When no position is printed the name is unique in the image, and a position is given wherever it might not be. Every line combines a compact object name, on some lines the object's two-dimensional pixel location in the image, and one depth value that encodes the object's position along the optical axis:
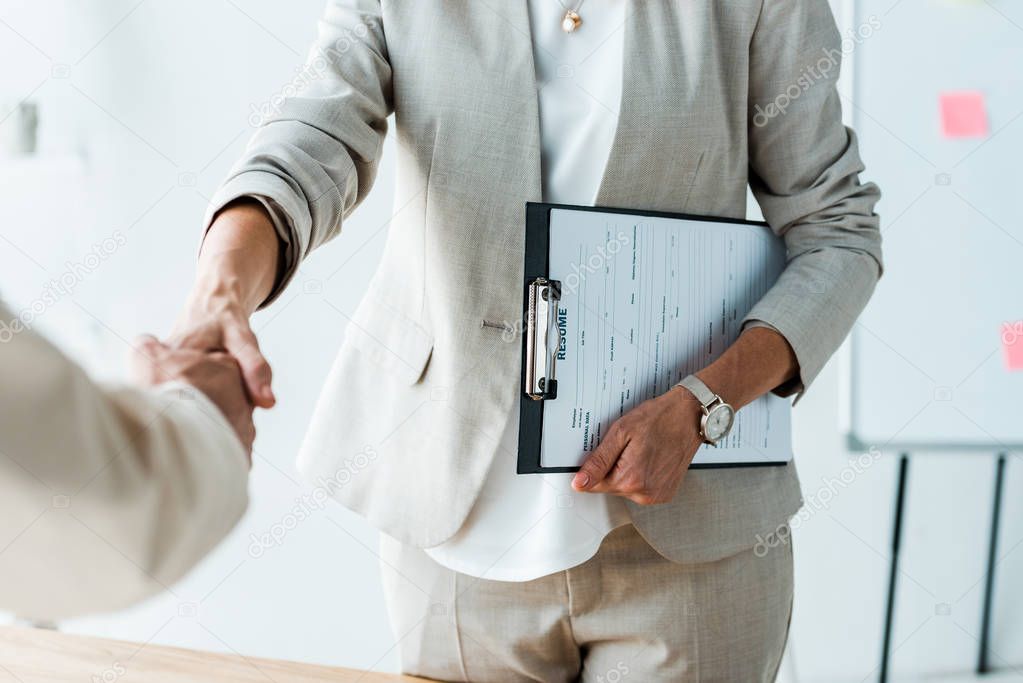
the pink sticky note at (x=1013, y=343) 1.96
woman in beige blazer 0.89
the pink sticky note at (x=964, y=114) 1.95
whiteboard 1.94
